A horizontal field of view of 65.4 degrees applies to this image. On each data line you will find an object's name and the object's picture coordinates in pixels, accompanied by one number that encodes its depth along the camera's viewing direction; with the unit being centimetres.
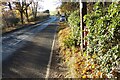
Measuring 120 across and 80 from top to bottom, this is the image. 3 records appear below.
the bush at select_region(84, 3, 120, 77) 240
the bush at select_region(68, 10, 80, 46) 503
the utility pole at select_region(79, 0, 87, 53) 452
